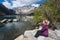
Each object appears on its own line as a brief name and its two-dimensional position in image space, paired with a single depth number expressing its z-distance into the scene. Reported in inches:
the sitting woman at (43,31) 80.6
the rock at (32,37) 80.9
